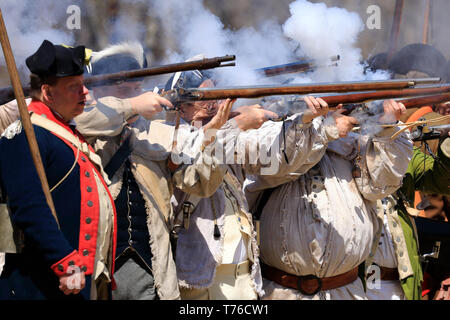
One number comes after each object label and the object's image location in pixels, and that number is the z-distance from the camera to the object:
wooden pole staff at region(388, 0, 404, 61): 7.87
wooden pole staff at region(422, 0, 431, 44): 7.77
